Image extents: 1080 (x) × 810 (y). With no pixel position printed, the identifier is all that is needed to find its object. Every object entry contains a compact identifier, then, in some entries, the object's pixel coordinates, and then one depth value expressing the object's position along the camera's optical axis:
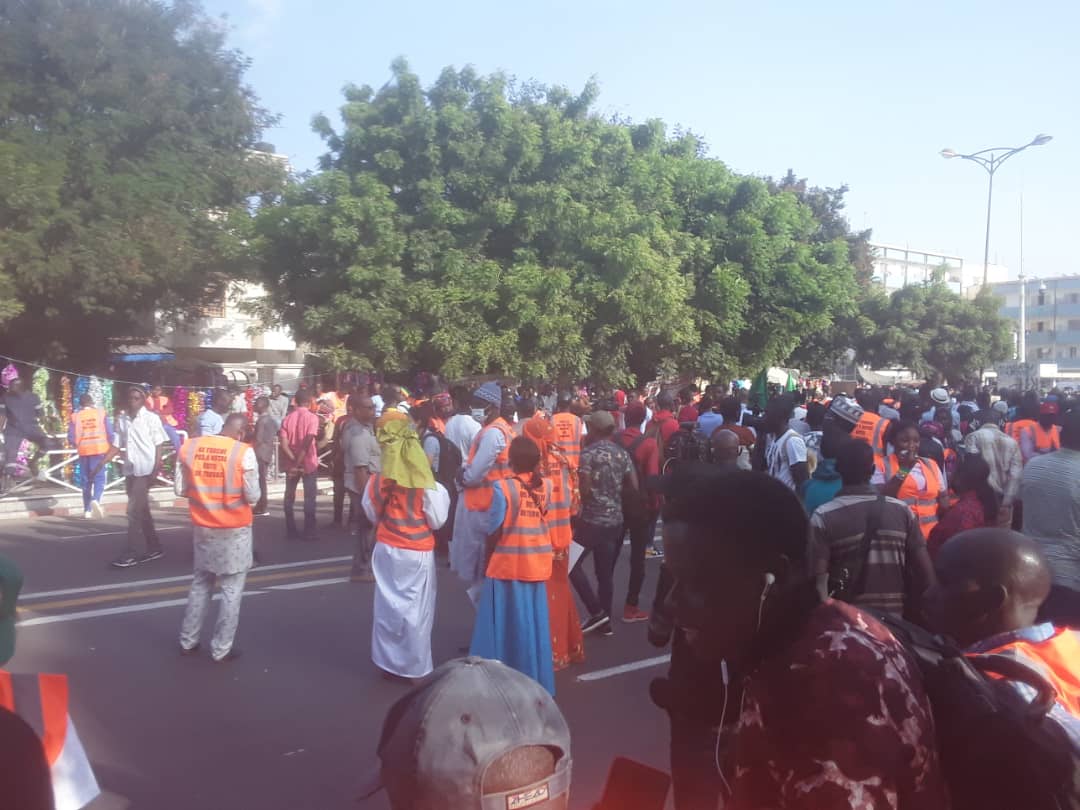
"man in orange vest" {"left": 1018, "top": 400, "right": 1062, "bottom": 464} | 9.75
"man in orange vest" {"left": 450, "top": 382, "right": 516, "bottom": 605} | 7.00
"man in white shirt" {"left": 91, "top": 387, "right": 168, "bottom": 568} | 10.18
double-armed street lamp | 27.55
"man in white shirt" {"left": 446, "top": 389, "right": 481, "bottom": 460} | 10.11
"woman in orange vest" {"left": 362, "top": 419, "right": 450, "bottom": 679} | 6.39
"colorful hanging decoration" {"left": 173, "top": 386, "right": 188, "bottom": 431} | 17.23
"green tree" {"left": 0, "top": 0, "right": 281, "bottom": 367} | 20.98
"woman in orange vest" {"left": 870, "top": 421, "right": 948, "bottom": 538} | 6.26
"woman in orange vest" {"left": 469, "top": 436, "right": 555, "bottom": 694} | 5.93
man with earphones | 1.47
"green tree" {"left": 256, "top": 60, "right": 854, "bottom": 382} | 19.11
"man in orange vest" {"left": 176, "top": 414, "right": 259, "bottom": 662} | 6.81
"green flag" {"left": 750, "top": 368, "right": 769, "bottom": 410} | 25.93
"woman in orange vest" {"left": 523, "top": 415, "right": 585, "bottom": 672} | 6.53
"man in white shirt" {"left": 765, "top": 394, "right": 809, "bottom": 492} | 8.36
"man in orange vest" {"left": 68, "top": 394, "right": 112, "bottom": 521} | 12.84
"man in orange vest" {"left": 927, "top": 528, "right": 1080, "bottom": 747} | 2.15
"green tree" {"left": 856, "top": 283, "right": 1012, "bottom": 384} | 35.94
